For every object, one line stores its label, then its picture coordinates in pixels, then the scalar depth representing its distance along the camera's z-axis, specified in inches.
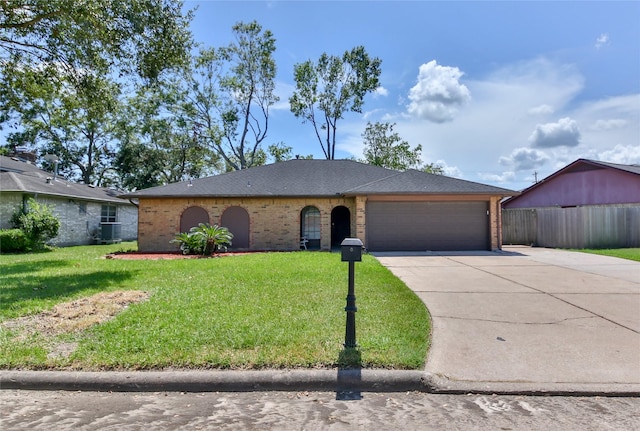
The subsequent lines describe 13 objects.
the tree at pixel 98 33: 353.1
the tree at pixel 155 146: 1250.6
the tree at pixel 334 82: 1293.1
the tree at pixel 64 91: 412.5
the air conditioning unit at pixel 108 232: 876.0
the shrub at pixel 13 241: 592.4
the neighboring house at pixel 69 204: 671.1
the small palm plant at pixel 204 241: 569.6
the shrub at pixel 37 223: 621.9
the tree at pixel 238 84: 1221.1
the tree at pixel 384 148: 1434.4
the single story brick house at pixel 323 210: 619.2
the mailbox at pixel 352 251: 157.8
